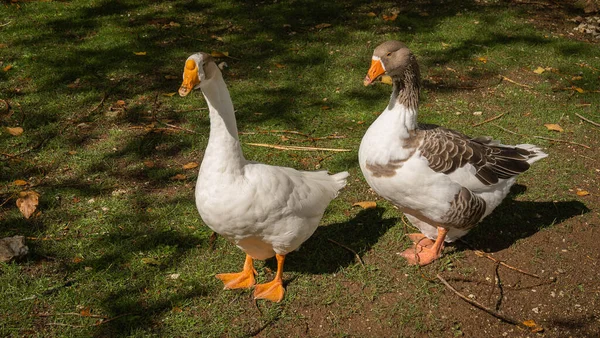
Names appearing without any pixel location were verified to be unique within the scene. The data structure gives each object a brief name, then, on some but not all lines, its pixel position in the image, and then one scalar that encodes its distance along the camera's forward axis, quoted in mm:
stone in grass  3982
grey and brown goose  3877
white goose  3379
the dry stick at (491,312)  3764
